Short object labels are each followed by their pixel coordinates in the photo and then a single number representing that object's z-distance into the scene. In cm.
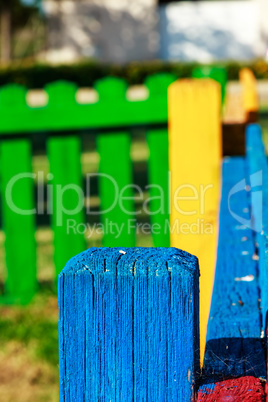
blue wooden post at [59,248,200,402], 70
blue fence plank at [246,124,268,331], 88
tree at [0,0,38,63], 2684
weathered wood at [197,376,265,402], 70
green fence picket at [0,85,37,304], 314
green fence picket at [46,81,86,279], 309
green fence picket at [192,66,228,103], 429
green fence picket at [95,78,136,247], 303
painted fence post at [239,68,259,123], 321
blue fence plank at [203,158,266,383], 81
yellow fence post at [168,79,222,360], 186
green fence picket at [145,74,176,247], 301
